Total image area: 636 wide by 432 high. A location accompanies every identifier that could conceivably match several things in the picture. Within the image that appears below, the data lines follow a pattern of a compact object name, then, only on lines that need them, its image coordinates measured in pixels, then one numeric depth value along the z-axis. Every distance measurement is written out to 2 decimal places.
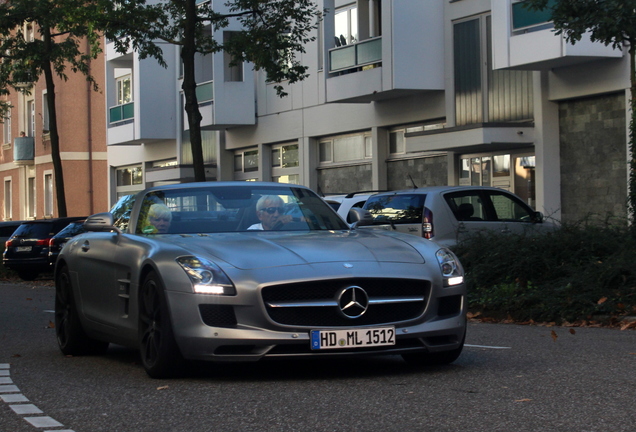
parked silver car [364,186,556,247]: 16.11
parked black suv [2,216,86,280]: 27.89
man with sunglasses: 8.41
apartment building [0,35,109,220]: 54.03
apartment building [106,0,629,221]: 24.14
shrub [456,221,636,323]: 12.56
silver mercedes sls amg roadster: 7.04
